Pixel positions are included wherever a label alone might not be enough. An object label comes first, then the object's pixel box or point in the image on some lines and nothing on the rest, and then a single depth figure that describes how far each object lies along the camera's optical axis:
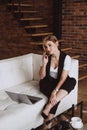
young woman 2.42
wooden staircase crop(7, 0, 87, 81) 4.30
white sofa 2.13
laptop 2.26
